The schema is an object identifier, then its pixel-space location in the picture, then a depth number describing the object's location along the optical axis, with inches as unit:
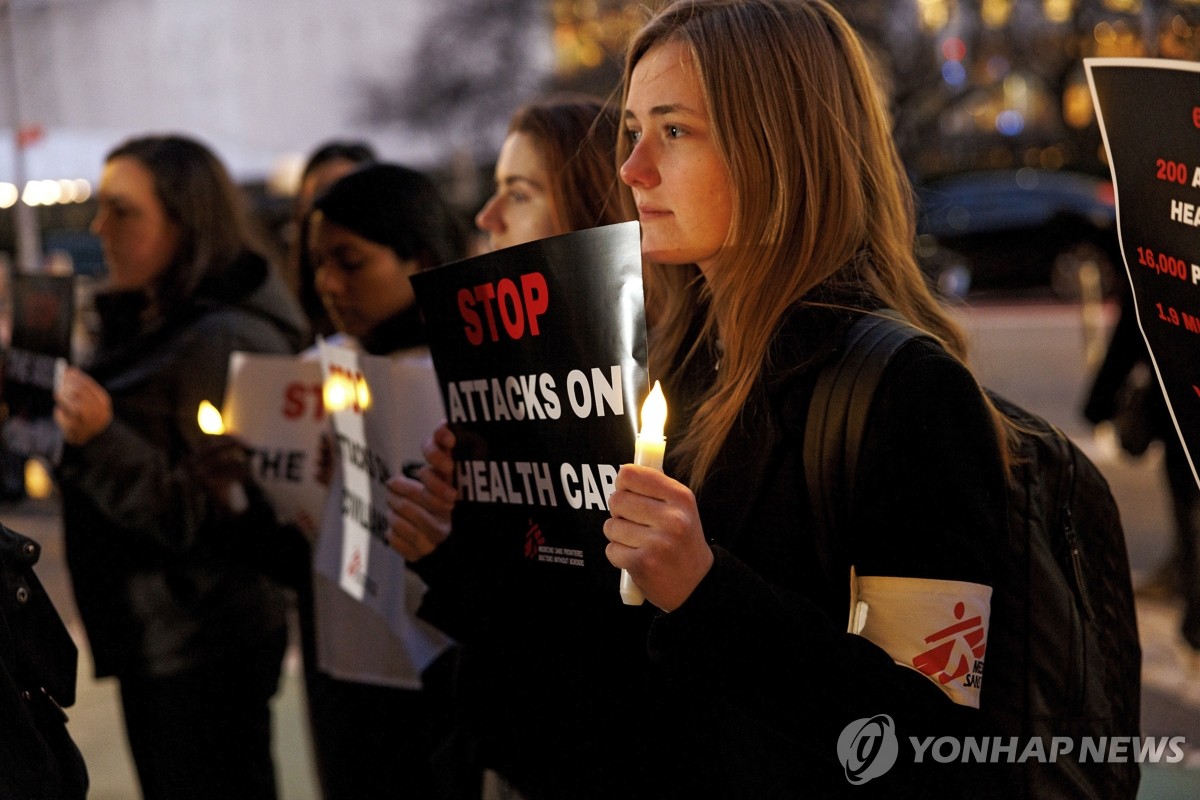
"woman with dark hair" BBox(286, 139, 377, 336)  144.4
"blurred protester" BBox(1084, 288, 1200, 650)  212.2
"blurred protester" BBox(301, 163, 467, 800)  116.1
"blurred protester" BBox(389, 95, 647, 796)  82.0
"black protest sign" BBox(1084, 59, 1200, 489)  71.1
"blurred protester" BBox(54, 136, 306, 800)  125.7
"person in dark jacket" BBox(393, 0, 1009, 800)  62.1
